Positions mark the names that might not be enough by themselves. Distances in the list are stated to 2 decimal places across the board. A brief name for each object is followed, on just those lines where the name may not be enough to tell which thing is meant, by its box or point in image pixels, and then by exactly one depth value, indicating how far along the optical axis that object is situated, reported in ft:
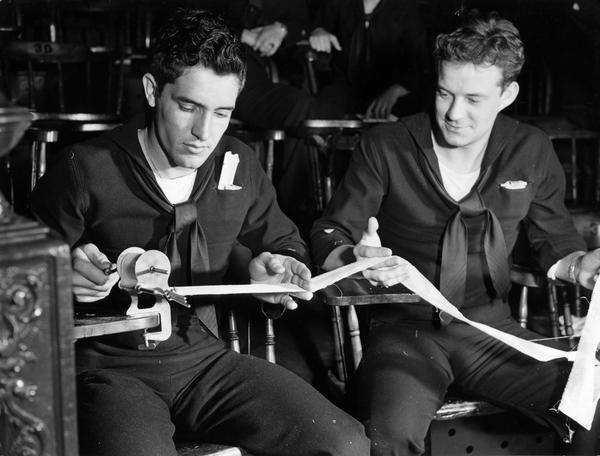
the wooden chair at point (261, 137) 13.78
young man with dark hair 7.64
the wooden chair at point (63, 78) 14.39
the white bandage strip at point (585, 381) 8.48
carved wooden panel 5.02
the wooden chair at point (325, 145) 13.41
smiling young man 9.04
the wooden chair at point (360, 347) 8.21
